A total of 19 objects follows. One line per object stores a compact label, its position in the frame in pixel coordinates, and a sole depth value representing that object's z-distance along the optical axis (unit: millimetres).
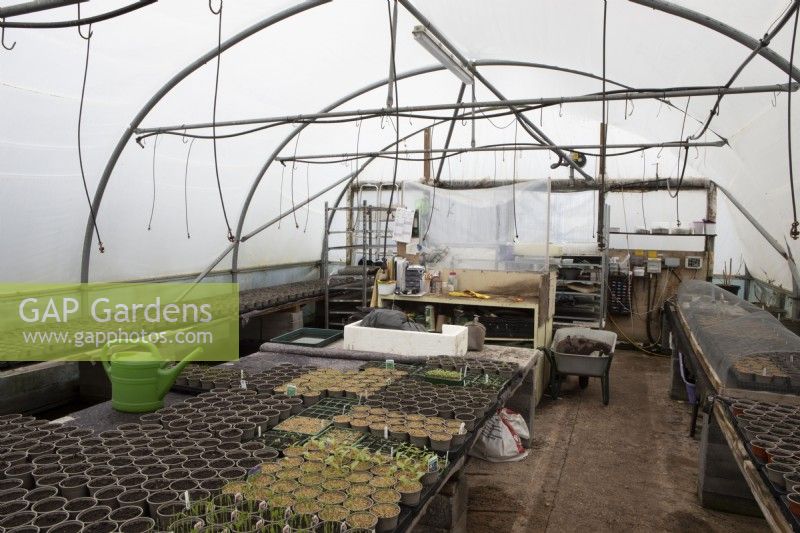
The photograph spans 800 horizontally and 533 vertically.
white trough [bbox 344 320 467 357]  3678
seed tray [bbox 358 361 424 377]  3419
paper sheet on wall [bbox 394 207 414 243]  5477
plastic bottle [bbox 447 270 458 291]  5691
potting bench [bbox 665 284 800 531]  2326
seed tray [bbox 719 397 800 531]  1722
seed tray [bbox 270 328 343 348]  4094
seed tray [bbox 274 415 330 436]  2331
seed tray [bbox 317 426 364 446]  2240
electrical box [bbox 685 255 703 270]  7910
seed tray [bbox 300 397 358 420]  2586
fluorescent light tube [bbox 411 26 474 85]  3791
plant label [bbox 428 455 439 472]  1960
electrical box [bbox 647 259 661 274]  8030
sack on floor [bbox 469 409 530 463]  4121
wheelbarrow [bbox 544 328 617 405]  5336
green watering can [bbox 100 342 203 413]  2502
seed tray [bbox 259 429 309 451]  2197
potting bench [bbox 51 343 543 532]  2303
